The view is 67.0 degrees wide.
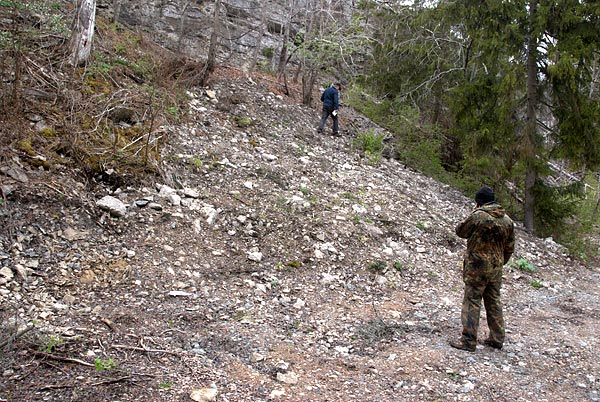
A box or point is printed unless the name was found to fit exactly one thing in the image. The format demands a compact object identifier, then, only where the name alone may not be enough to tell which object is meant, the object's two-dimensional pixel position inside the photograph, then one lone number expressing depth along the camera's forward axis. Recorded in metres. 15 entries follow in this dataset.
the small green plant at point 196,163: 8.13
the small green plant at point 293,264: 6.61
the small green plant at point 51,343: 3.88
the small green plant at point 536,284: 7.80
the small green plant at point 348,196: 8.90
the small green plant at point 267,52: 19.87
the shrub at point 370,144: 12.22
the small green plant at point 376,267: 7.04
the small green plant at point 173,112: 9.27
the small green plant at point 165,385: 3.75
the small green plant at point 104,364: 3.79
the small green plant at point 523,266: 8.45
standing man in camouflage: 5.05
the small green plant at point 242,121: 10.58
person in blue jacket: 12.28
